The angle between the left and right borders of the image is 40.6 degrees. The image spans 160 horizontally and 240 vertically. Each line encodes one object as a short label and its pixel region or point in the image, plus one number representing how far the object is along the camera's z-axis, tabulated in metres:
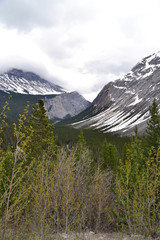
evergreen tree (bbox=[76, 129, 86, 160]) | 43.56
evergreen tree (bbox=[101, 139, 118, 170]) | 44.31
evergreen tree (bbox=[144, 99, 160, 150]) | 24.77
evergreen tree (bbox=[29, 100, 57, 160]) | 25.80
